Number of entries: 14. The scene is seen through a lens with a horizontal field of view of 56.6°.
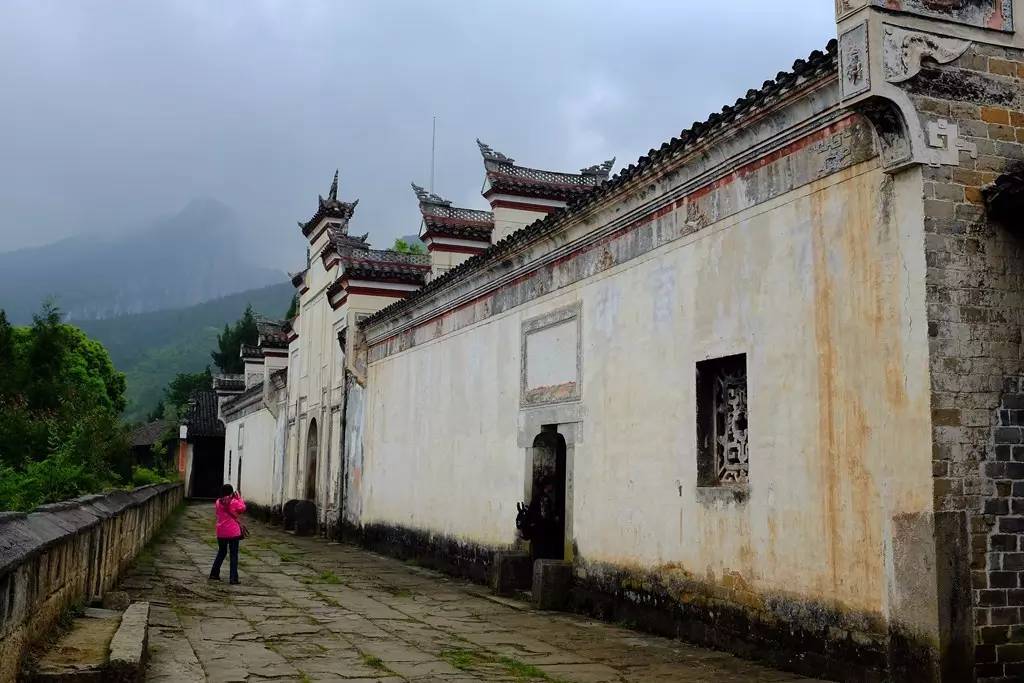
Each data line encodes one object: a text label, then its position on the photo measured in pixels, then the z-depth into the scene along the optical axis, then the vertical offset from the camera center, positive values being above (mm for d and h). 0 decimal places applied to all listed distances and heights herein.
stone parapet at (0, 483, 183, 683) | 4492 -717
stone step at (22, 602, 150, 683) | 4992 -1173
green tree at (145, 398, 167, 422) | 68125 +2903
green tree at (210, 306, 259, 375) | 58219 +6784
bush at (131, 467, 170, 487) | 23500 -627
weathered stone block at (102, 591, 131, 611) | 8336 -1299
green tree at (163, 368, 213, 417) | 61812 +4589
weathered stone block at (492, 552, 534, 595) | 11344 -1343
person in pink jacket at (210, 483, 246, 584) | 12602 -950
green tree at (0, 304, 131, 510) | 12586 +380
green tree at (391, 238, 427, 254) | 43712 +10159
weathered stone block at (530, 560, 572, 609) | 10305 -1338
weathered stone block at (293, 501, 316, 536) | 22094 -1437
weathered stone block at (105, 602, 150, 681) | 5309 -1198
